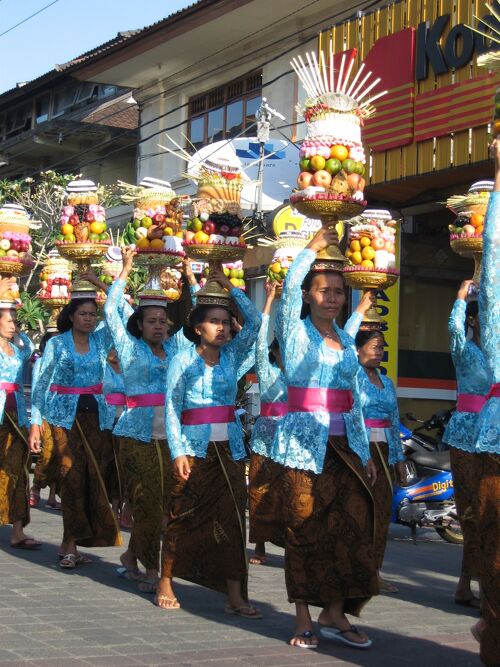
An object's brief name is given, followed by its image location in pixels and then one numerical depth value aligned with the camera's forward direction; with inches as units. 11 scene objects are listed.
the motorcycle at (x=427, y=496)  437.7
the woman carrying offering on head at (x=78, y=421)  347.6
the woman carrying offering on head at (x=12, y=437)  378.9
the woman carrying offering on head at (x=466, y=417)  296.2
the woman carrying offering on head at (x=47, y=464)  483.2
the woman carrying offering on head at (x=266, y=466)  366.3
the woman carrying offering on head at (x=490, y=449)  186.2
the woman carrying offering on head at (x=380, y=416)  320.8
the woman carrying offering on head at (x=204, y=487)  278.8
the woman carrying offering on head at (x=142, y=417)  312.2
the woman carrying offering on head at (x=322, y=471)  241.8
